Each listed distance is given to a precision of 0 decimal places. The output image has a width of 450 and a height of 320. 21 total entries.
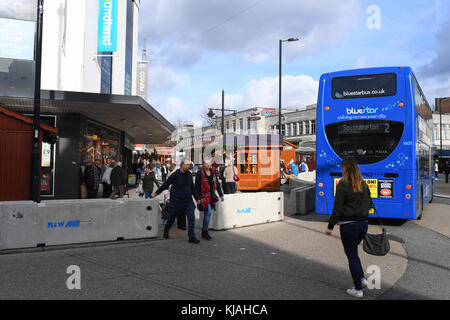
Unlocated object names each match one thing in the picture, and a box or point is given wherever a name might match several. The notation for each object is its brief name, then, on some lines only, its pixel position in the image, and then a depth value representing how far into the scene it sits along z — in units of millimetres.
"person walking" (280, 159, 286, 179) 28709
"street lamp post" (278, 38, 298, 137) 24138
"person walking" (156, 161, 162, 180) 25780
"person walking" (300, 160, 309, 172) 29875
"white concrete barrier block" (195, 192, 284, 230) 9617
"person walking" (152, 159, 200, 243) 8156
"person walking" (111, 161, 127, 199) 14133
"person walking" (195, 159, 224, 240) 8398
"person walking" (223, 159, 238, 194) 13633
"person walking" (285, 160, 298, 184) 22562
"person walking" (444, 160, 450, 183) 32297
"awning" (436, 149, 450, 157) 54000
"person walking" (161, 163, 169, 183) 28697
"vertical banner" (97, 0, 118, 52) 18469
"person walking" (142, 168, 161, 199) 12945
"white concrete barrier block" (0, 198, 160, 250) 7051
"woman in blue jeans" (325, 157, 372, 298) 4668
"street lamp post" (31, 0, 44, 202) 9852
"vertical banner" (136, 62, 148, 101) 31266
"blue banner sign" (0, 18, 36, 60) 15570
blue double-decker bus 9555
